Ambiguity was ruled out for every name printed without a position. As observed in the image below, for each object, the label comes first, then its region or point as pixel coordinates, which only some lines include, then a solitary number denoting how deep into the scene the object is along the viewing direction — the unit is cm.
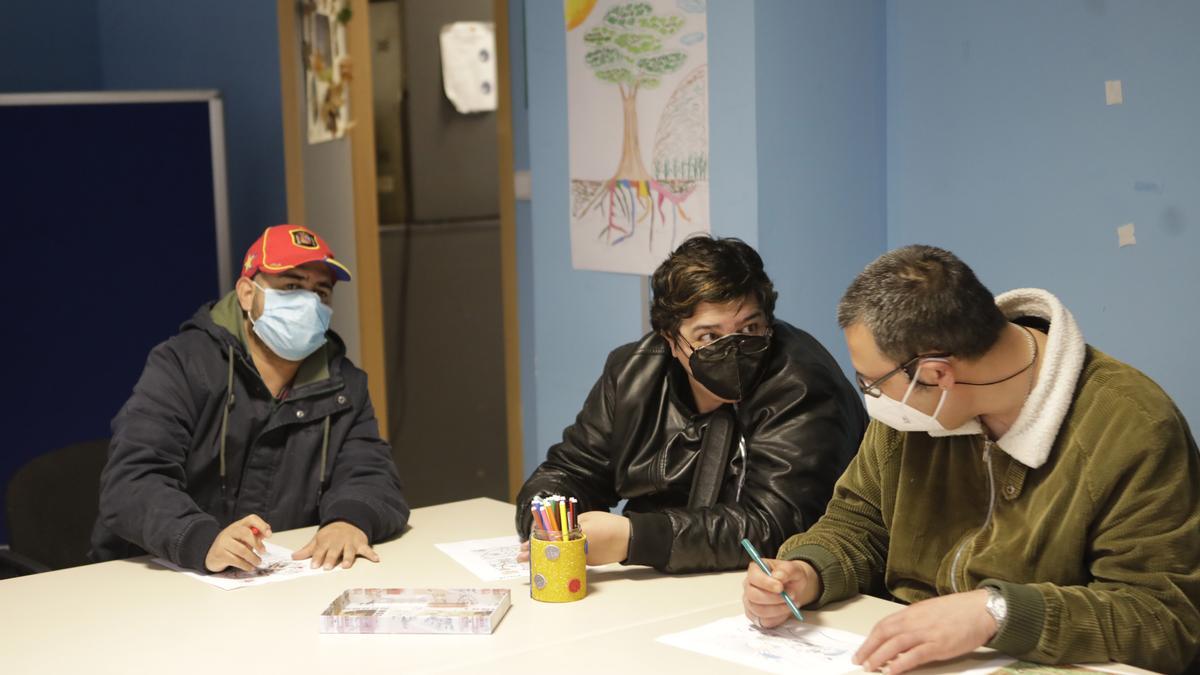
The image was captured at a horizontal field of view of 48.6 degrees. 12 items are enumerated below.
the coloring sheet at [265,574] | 232
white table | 188
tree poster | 332
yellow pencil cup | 212
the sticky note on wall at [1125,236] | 293
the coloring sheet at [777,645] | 180
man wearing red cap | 269
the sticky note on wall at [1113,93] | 292
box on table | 199
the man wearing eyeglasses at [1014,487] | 173
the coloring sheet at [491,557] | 232
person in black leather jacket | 226
